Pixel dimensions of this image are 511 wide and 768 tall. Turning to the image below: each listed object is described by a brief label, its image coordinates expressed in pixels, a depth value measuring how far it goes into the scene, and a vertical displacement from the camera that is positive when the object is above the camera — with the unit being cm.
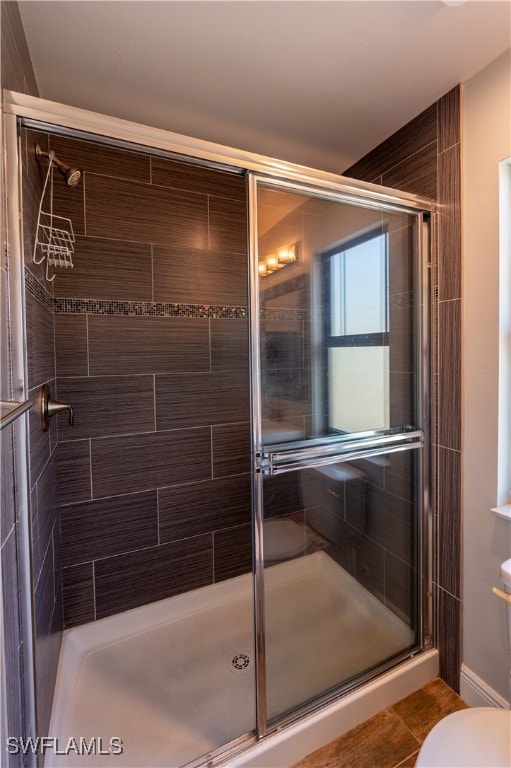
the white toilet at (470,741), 79 -92
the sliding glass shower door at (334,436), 115 -26
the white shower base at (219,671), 120 -132
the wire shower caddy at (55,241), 128 +57
